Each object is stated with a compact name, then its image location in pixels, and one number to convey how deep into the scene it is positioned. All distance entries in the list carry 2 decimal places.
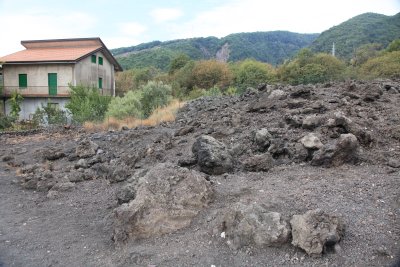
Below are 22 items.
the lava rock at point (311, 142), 5.89
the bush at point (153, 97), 18.06
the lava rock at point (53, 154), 9.82
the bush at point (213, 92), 20.91
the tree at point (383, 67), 19.03
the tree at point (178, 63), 41.41
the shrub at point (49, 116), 18.83
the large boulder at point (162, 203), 4.57
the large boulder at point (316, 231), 3.68
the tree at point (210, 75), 32.06
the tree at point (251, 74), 27.27
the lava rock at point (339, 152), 5.42
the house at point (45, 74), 27.72
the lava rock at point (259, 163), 5.96
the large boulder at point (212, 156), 6.01
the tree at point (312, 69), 21.23
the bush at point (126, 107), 16.28
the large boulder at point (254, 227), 3.92
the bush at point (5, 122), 18.11
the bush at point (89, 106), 17.52
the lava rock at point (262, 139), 6.62
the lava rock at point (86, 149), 9.43
